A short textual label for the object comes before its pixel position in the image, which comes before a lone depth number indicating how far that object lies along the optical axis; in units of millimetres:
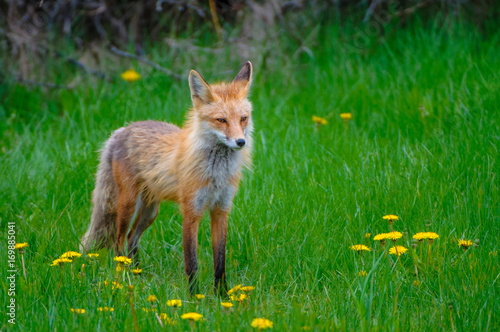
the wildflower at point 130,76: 15039
